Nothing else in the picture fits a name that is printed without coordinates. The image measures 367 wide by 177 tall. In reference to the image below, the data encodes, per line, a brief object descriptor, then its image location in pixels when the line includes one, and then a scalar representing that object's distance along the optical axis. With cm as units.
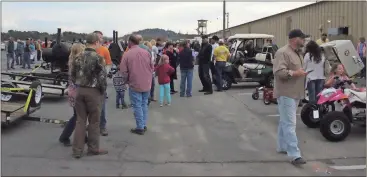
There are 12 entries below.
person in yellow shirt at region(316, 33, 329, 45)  1481
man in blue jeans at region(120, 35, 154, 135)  783
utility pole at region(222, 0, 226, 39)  3710
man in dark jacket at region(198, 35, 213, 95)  1378
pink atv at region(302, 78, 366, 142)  727
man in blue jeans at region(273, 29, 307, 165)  604
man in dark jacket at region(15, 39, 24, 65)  2616
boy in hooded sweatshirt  1056
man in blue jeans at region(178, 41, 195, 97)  1330
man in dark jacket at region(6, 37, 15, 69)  2514
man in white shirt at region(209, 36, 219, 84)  1503
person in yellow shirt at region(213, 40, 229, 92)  1426
